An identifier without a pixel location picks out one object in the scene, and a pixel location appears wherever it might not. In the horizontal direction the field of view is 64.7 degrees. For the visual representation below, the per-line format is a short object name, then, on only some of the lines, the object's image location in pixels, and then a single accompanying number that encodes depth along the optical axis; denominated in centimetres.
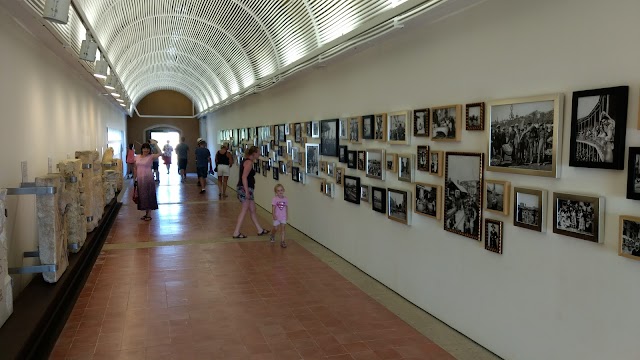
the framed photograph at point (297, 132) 1141
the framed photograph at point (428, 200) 591
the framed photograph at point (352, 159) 832
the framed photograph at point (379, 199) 729
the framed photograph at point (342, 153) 875
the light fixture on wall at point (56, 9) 517
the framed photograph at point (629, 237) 350
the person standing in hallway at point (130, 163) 2380
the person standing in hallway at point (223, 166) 1859
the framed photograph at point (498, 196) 475
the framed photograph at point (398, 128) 655
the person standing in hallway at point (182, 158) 2402
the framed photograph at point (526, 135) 417
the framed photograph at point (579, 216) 380
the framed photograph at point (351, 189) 830
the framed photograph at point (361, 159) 795
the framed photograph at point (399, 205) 661
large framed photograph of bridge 360
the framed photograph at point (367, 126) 760
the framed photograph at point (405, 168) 646
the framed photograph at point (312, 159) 1032
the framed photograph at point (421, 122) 610
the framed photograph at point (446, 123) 548
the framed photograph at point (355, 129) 809
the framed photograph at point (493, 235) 489
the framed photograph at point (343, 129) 869
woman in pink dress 1297
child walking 997
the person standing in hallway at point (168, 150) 2912
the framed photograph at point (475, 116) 509
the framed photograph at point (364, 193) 796
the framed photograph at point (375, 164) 734
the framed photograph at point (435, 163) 585
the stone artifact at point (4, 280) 460
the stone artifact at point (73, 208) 720
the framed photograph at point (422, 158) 611
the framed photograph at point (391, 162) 687
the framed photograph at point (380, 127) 718
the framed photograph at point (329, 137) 923
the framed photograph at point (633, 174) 348
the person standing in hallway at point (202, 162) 2019
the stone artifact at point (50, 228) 587
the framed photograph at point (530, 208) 436
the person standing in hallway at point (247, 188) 1060
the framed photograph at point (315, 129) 1019
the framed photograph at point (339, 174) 900
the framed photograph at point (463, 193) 518
